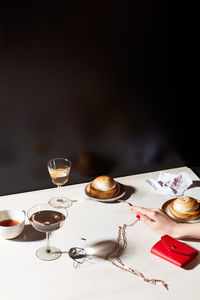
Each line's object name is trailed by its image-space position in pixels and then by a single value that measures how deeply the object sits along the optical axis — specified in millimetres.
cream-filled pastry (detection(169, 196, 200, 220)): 1604
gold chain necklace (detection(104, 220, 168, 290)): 1292
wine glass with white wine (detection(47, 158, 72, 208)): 1646
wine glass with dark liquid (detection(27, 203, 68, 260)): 1347
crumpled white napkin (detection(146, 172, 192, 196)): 1777
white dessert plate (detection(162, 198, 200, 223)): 1606
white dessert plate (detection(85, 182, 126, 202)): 1689
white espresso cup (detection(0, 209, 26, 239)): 1419
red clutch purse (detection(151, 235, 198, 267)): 1358
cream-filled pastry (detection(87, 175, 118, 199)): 1705
